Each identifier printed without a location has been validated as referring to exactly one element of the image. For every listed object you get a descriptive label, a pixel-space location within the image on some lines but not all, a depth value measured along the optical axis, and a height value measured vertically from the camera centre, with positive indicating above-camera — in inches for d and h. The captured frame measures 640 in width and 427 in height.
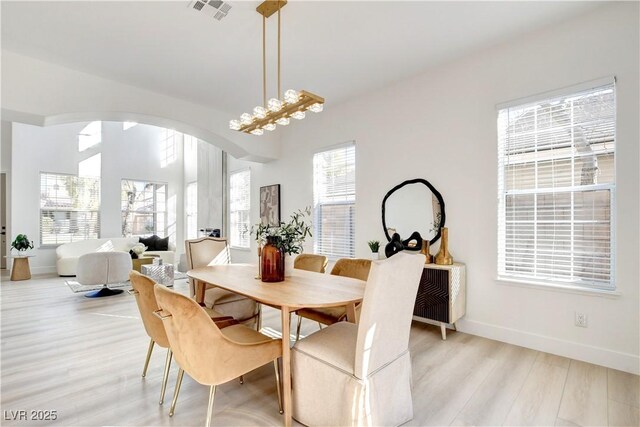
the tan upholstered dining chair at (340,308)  103.2 -30.3
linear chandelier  90.0 +31.4
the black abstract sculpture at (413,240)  139.6 -13.4
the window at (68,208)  280.2 +3.0
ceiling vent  96.0 +63.8
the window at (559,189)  102.0 +8.0
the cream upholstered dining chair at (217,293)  115.8 -30.5
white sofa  260.5 -33.5
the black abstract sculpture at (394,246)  139.0 -15.2
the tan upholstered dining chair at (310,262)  125.9 -21.0
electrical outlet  103.5 -35.6
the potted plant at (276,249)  92.6 -11.3
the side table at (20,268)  243.3 -44.5
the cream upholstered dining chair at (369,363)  62.2 -32.8
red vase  92.4 -15.2
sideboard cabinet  121.2 -32.9
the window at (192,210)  333.7 +1.6
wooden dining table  69.2 -20.3
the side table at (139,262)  254.8 -41.2
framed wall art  216.5 +4.8
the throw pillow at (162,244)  306.2 -32.0
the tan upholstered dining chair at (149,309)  75.4 -24.4
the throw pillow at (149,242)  303.3 -29.6
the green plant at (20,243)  245.0 -25.0
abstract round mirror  138.7 -0.2
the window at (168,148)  346.3 +70.7
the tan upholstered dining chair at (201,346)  61.0 -27.2
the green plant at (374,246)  150.5 -16.4
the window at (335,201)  176.4 +6.0
